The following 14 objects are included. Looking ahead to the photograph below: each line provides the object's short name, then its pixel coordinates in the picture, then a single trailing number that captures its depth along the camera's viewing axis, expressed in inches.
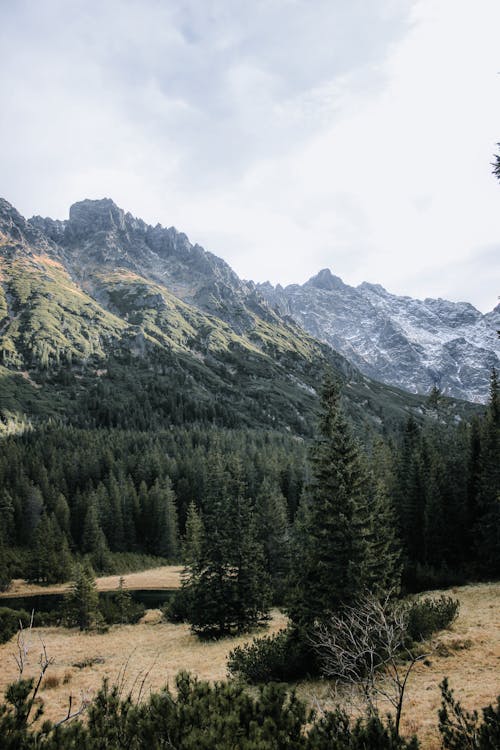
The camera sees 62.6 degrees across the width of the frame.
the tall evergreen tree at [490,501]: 1496.1
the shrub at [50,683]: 828.1
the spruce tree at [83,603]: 1512.1
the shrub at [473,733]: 285.8
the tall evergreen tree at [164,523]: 3390.7
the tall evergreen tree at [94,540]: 2955.2
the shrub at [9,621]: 1263.8
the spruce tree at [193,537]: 1348.4
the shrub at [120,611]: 1599.4
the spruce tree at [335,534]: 780.6
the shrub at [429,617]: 788.0
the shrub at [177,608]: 1497.5
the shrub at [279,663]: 744.3
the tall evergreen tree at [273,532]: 2098.9
